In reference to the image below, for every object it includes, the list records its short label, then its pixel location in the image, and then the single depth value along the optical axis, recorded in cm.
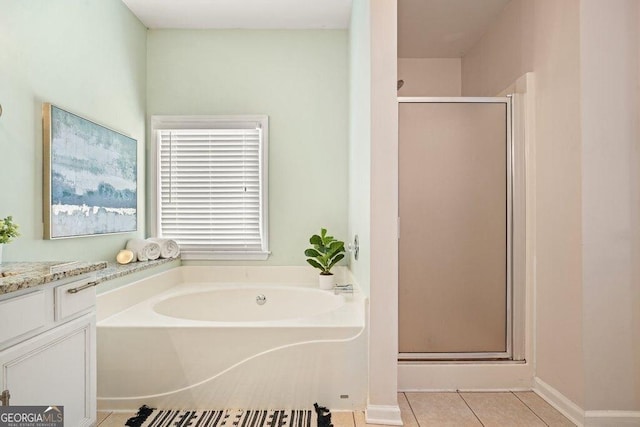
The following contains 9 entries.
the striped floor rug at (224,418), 213
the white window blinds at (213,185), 346
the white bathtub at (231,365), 226
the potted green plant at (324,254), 319
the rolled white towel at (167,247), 316
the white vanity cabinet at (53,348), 130
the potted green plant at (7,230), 167
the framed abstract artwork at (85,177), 215
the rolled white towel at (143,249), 295
